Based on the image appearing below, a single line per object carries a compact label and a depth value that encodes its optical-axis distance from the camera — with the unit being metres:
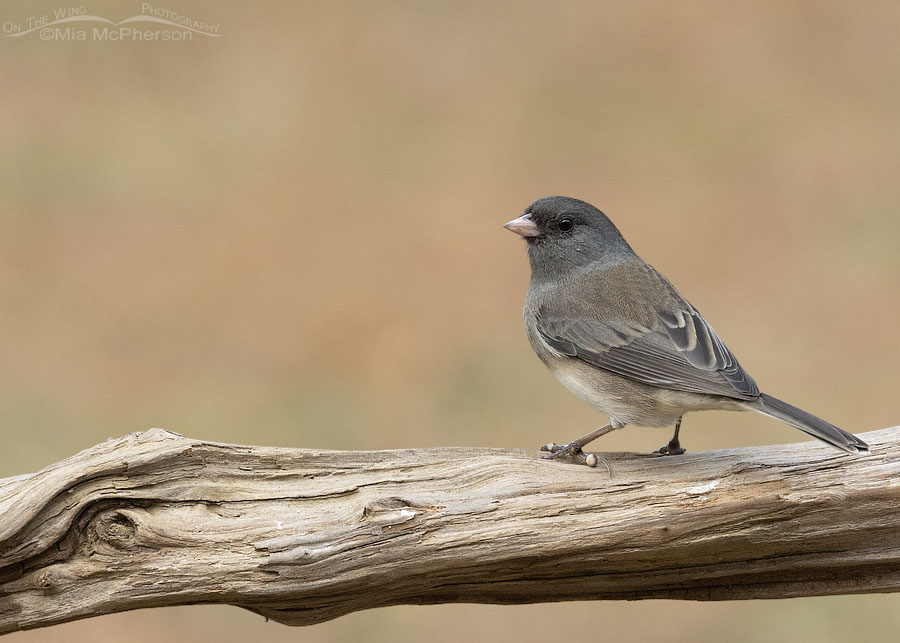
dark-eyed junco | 4.41
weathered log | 4.12
